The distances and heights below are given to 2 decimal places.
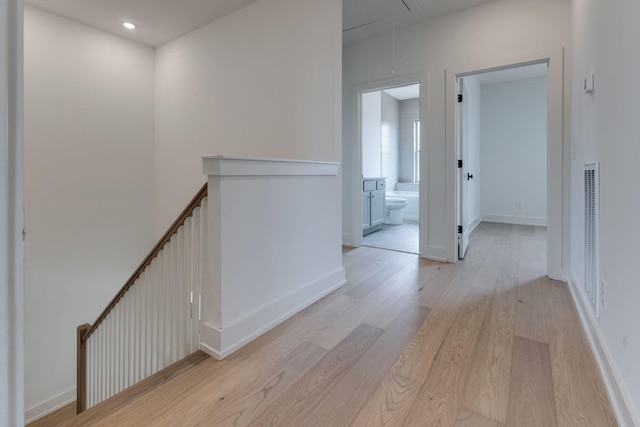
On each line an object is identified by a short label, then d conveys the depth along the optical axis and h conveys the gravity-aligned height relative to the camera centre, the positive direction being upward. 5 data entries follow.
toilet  5.78 +0.01
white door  3.28 +0.41
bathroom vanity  4.79 +0.11
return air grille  1.65 -0.14
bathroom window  7.16 +1.33
